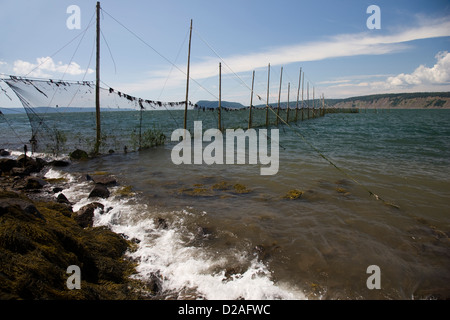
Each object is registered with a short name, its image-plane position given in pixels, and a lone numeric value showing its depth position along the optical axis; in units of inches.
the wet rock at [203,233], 231.0
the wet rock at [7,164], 443.7
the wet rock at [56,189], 346.3
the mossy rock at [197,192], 349.1
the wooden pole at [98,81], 524.5
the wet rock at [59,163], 510.0
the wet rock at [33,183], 352.4
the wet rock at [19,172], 420.8
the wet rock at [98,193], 330.6
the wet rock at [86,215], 244.0
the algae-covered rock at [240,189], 363.9
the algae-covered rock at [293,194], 335.3
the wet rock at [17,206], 155.7
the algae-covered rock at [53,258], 111.9
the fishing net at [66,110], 465.1
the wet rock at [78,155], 576.4
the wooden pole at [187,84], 710.0
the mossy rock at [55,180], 403.5
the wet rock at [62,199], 300.9
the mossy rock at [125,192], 344.8
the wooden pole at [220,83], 884.5
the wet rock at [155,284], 158.6
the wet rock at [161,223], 251.1
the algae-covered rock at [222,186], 378.3
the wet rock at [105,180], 388.3
